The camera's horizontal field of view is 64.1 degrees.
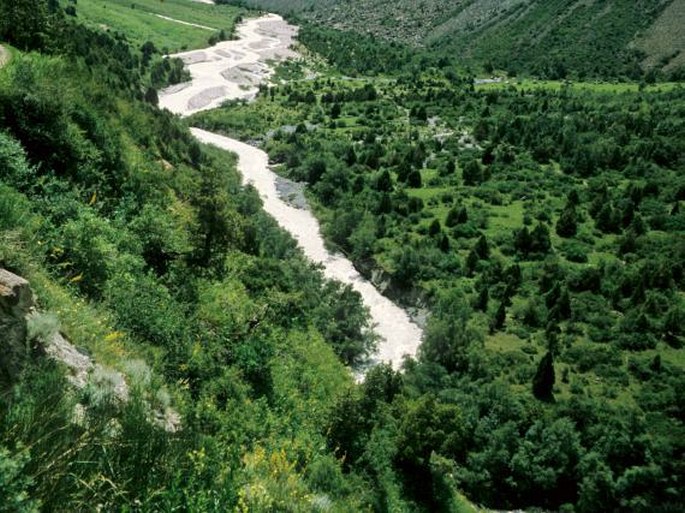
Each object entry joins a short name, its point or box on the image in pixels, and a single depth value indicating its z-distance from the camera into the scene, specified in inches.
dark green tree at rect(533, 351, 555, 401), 1332.4
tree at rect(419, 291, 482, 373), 1437.0
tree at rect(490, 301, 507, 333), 1588.3
